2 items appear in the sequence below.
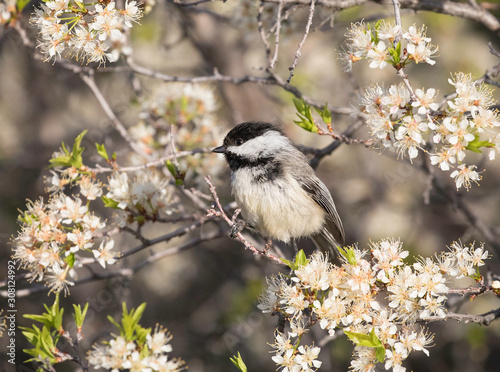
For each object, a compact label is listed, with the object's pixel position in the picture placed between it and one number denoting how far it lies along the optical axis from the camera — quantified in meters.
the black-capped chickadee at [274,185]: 6.94
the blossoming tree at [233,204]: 4.53
